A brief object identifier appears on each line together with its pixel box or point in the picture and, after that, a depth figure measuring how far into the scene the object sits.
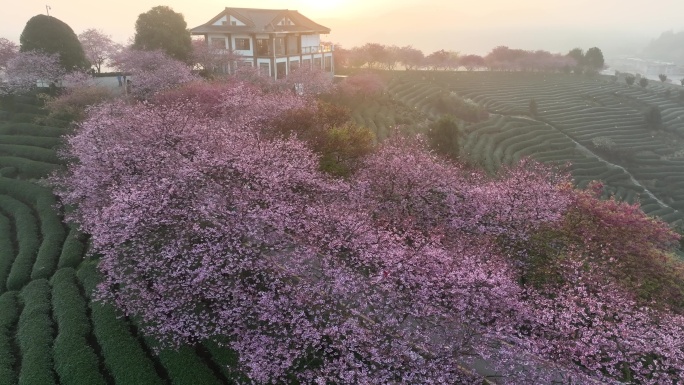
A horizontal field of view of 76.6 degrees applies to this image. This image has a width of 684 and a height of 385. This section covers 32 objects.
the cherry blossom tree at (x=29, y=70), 37.06
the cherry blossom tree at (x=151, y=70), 38.62
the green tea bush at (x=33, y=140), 31.69
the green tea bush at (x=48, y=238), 21.20
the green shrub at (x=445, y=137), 36.97
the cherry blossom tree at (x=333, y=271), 14.30
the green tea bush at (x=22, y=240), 20.75
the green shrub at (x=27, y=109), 36.22
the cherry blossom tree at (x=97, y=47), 52.44
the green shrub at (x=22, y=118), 34.91
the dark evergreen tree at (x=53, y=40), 39.16
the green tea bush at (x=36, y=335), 15.63
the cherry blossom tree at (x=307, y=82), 46.72
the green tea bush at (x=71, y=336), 15.61
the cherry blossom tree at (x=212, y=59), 47.97
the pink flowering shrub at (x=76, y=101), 34.00
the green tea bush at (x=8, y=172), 28.73
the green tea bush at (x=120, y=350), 15.55
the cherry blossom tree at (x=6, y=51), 41.72
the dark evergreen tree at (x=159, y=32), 45.31
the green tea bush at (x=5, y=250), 21.06
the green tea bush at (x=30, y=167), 28.92
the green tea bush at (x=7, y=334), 15.68
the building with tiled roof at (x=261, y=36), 52.16
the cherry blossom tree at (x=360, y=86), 51.44
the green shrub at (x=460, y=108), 59.12
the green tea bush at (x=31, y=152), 29.98
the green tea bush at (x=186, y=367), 15.44
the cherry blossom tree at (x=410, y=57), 85.56
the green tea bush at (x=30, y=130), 32.72
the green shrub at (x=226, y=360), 15.45
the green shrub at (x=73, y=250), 21.59
